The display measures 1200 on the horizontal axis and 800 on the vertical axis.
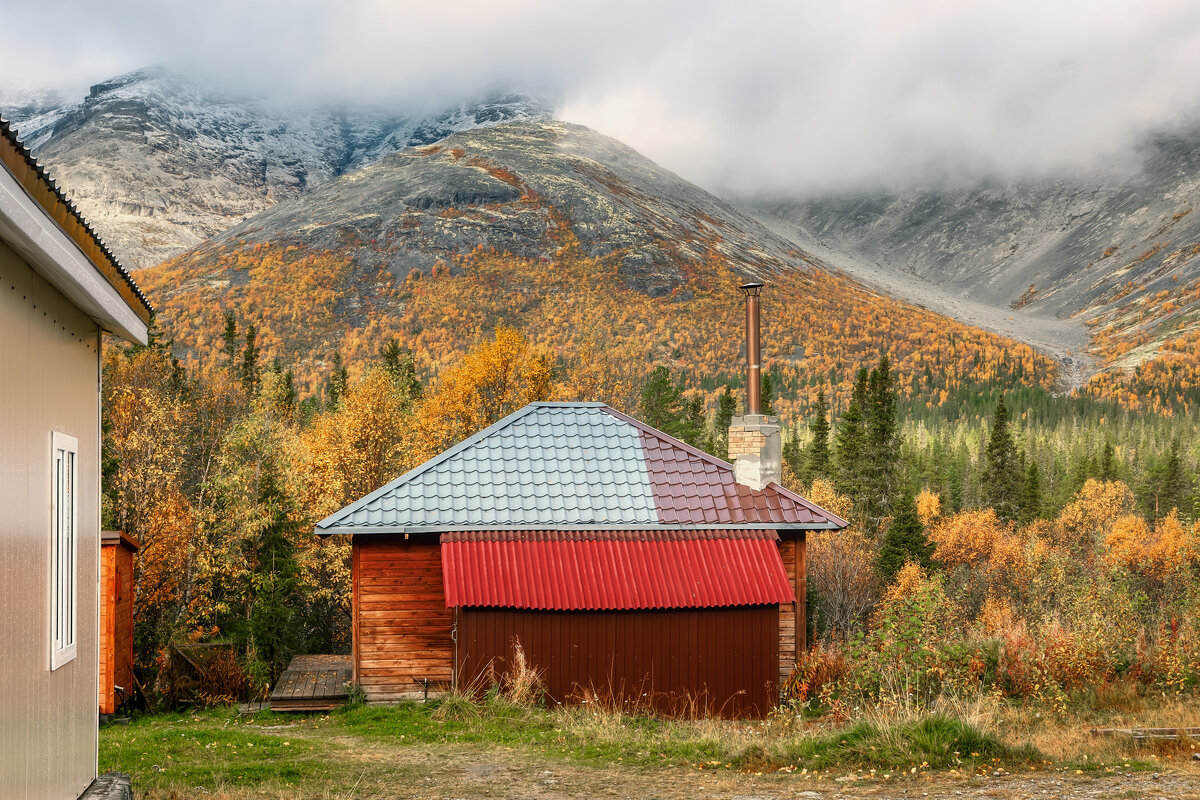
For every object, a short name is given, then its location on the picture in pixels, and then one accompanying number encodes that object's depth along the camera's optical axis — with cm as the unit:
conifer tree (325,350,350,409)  6549
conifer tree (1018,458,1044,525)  7219
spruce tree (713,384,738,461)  7424
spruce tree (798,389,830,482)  6838
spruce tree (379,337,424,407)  5150
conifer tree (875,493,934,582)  5009
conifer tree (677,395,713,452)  6216
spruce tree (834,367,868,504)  6456
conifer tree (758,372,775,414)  6946
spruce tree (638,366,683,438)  6175
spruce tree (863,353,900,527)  6412
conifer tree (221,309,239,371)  7506
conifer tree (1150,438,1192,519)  7900
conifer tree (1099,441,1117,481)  8644
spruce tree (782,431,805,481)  7469
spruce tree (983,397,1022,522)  7281
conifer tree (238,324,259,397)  6309
